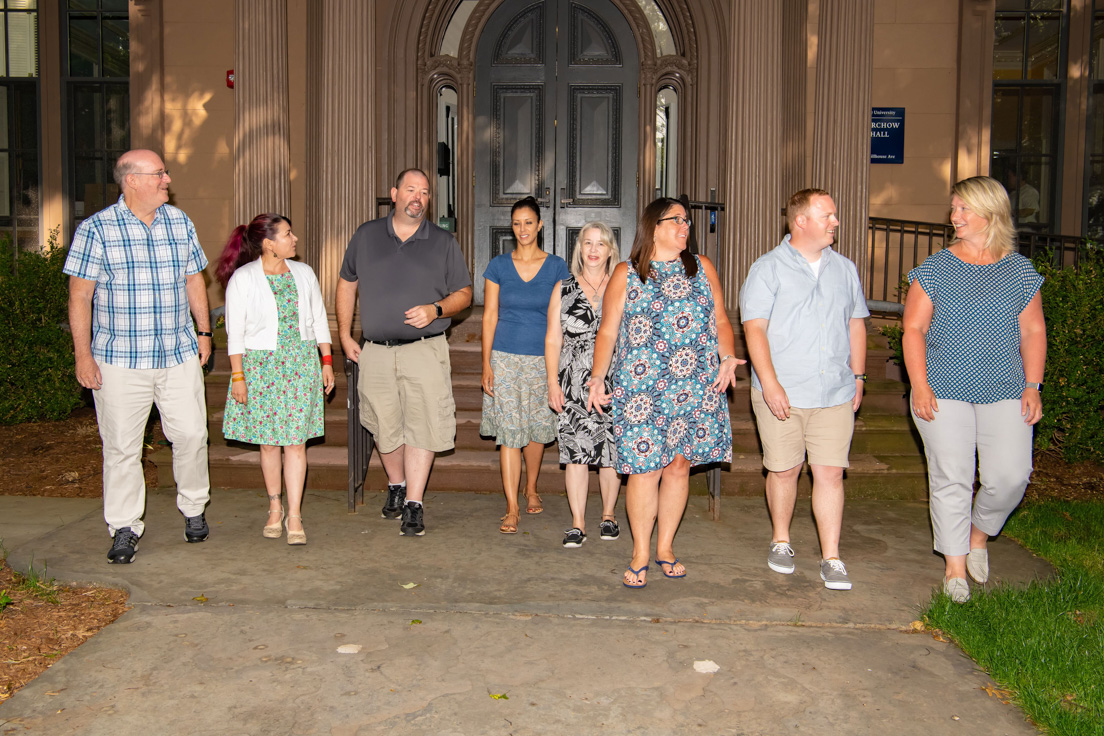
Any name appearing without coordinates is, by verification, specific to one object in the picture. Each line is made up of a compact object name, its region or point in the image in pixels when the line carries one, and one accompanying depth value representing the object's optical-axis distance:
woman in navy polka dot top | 4.50
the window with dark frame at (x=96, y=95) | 10.90
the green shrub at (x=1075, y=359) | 7.10
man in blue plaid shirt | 5.02
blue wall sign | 9.71
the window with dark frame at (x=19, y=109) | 10.98
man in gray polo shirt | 5.68
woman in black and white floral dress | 5.28
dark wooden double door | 9.75
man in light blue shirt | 4.73
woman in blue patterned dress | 4.66
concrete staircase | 6.73
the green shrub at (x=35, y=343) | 8.73
